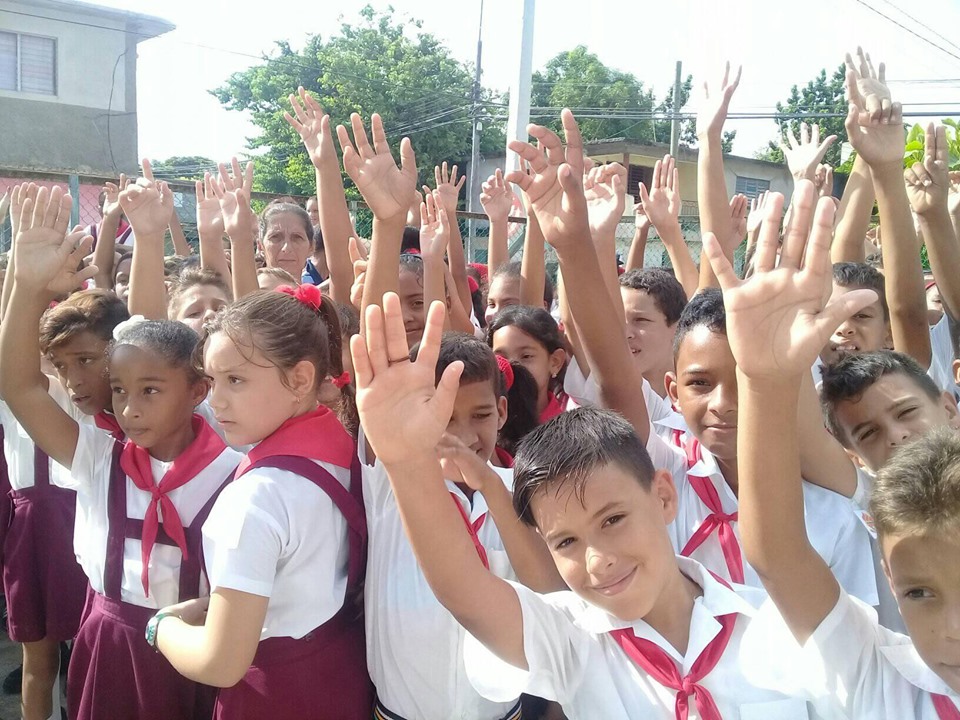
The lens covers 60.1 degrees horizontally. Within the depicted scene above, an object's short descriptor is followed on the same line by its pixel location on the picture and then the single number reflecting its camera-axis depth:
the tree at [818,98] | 36.03
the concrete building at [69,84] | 15.77
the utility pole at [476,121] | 24.47
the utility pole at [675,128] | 25.53
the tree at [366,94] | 29.89
